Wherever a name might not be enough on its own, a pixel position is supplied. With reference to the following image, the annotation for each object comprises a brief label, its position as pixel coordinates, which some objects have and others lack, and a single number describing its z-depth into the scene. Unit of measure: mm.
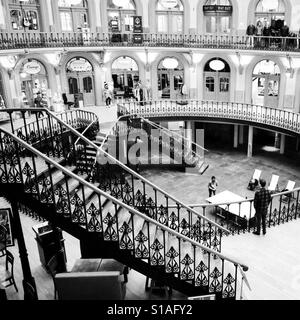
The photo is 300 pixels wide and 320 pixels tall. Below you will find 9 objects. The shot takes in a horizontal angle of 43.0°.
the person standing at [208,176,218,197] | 15773
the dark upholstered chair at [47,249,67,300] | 7932
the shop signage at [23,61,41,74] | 18125
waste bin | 8438
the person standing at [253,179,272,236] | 8344
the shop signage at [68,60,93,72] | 19852
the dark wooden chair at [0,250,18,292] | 8234
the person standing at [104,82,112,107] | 21797
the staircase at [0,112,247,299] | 6191
